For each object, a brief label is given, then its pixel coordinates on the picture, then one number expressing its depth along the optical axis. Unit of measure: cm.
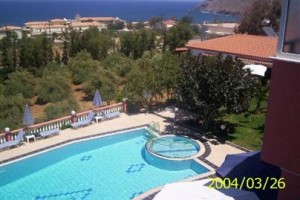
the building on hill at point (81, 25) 10108
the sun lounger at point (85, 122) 1811
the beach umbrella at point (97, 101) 1948
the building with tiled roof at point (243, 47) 2345
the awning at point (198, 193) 791
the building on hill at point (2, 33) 8032
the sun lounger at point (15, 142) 1562
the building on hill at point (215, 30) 5407
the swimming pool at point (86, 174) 1309
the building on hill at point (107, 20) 14062
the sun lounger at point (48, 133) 1694
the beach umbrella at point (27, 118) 1653
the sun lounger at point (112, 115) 1946
